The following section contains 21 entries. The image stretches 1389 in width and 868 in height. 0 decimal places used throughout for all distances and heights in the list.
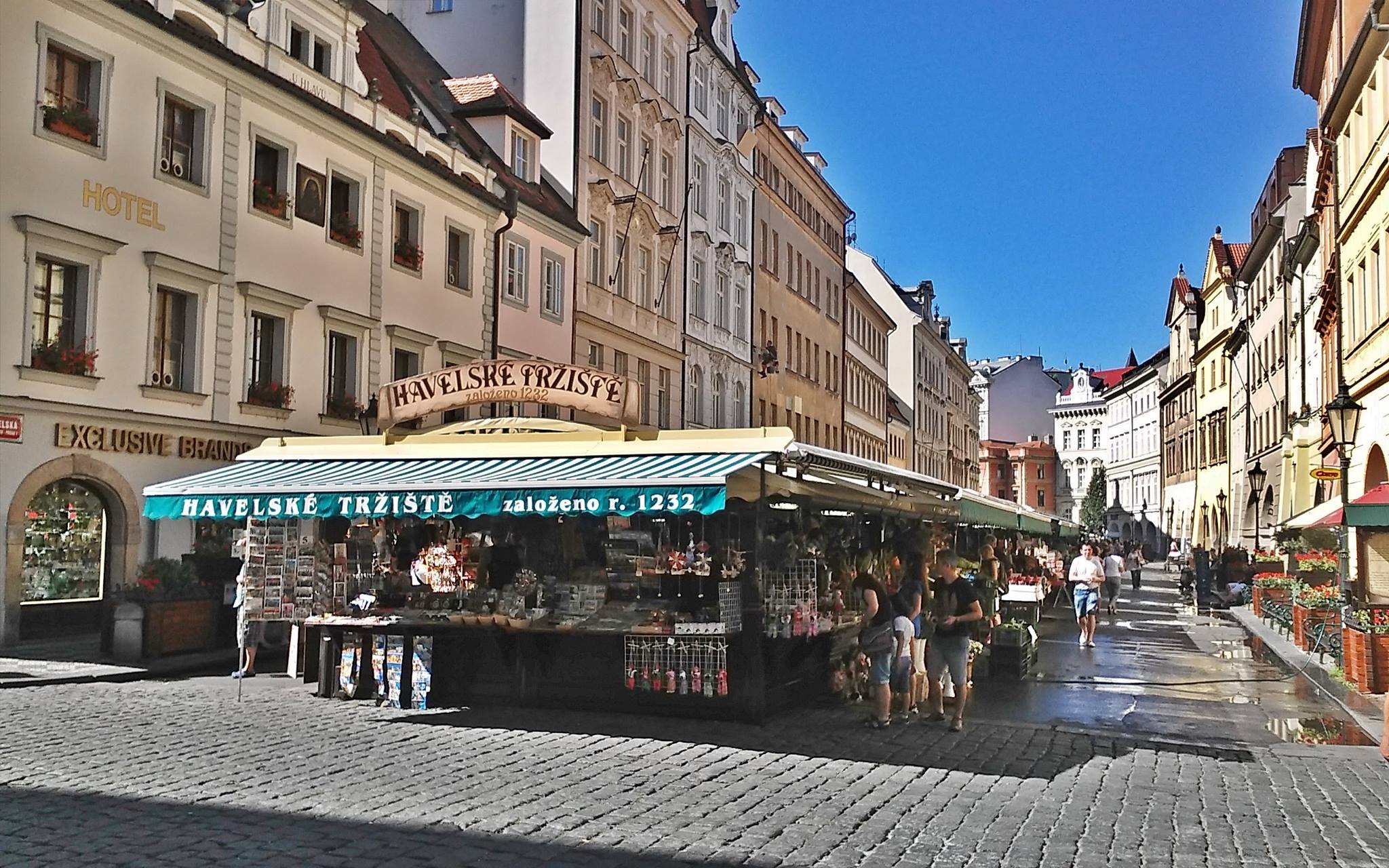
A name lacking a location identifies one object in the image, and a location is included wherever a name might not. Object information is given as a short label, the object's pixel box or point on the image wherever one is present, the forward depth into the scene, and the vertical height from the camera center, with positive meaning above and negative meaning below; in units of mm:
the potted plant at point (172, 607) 16703 -1091
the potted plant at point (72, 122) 17953 +5569
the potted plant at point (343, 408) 23938 +2186
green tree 112812 +2898
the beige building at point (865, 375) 61562 +7853
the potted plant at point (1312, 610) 19562 -1082
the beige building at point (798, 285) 48531 +10071
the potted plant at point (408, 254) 26031 +5475
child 13062 -1293
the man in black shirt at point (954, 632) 12547 -961
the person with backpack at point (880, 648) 12586 -1121
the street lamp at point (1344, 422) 19688 +1777
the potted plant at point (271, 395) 21719 +2180
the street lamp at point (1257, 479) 35344 +1666
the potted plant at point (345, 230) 23938 +5470
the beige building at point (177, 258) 17734 +4284
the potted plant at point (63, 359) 17641 +2249
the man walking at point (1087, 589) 21688 -888
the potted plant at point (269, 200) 21750 +5463
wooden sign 15352 +1658
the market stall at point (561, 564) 12555 -409
